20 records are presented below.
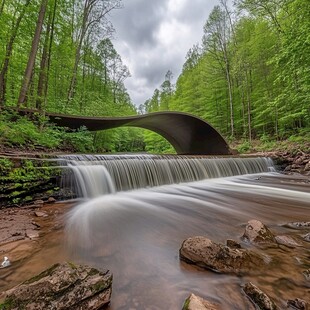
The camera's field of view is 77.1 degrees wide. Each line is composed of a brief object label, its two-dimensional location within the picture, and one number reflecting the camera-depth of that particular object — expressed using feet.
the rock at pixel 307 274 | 5.19
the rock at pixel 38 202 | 11.63
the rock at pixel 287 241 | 7.04
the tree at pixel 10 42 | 26.63
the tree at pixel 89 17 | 38.14
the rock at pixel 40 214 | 9.95
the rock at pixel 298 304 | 4.15
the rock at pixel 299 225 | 8.95
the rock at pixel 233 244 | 6.59
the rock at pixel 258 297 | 4.04
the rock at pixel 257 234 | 7.21
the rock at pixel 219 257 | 5.51
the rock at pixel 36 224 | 8.57
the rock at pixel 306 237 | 7.49
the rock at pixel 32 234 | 7.59
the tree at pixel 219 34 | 51.19
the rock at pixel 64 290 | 3.52
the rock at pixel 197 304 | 3.84
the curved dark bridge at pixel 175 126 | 29.35
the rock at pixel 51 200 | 12.40
